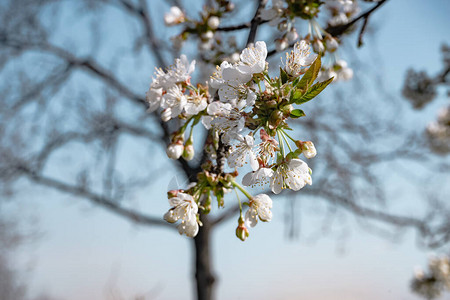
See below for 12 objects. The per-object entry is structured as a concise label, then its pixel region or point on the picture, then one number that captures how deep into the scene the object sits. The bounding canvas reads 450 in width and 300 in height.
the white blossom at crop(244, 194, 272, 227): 0.73
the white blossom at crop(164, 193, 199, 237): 0.71
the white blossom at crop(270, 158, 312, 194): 0.69
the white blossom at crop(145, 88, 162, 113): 0.73
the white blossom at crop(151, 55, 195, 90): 0.72
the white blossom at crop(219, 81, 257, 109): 0.69
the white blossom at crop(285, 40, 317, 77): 0.69
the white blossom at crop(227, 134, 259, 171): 0.68
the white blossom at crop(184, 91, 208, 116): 0.71
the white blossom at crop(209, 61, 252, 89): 0.68
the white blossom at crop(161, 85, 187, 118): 0.72
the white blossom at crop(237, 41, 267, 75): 0.68
